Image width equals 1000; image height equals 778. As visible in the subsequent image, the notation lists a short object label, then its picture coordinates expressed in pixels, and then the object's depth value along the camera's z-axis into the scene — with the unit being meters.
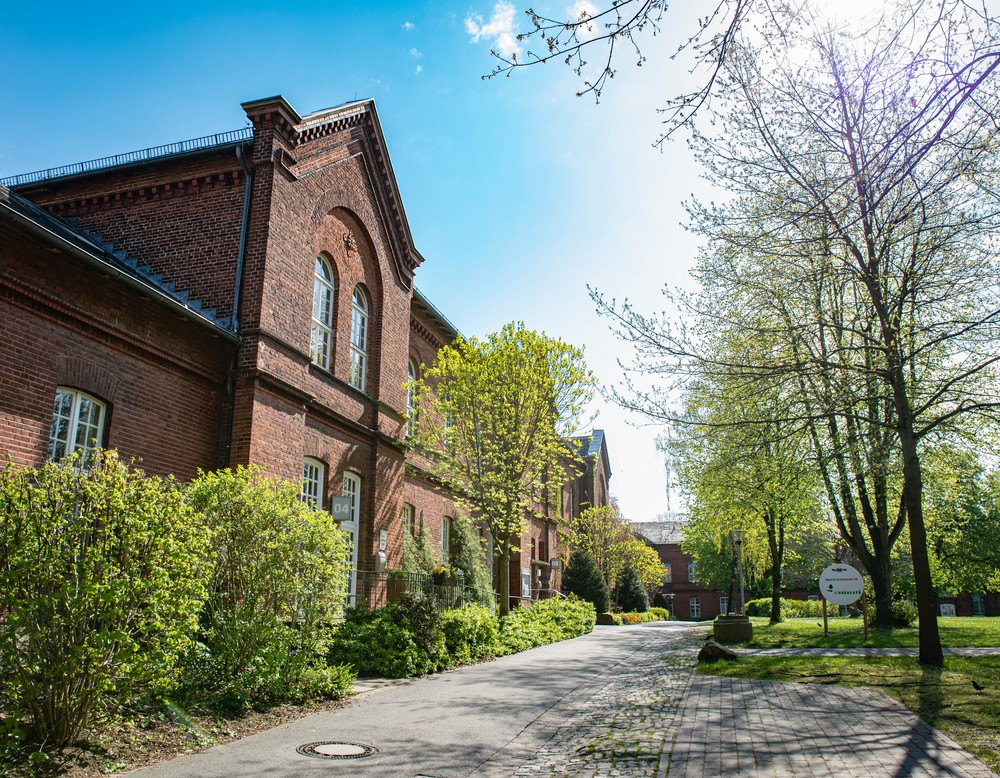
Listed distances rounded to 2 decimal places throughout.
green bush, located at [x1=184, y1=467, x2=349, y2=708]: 8.44
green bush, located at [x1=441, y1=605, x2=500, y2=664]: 13.83
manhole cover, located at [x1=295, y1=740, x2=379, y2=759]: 6.69
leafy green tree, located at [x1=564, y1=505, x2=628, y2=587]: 40.31
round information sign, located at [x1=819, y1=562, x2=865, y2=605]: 16.80
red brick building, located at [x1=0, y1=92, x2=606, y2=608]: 9.79
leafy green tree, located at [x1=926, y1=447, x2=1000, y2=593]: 25.02
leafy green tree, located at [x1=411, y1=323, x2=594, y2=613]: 19.86
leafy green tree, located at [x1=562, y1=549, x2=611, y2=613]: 34.25
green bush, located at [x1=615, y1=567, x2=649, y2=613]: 40.94
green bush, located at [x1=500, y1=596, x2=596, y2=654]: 17.41
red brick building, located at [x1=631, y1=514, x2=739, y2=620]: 65.19
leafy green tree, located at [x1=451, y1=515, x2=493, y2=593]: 22.34
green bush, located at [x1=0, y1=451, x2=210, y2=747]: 5.66
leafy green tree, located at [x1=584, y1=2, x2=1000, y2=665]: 9.96
